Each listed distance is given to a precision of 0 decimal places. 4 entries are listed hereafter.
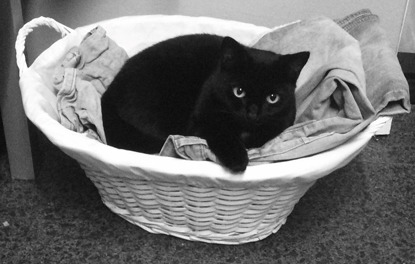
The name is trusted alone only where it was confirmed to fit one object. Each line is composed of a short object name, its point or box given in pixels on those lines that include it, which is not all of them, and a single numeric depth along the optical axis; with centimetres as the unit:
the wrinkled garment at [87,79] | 101
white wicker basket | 84
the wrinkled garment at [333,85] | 91
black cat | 92
